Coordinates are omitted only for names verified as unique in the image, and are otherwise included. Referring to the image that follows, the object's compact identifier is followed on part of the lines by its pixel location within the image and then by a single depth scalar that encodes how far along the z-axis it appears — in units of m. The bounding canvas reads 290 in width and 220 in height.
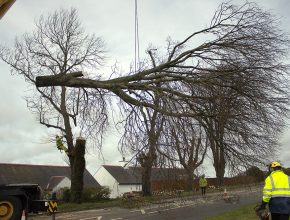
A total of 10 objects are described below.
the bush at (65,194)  29.06
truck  10.59
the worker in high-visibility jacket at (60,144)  29.28
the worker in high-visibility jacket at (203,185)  27.48
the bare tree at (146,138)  11.80
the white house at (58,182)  46.91
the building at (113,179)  66.25
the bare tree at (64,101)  27.75
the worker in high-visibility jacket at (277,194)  8.21
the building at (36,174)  47.66
